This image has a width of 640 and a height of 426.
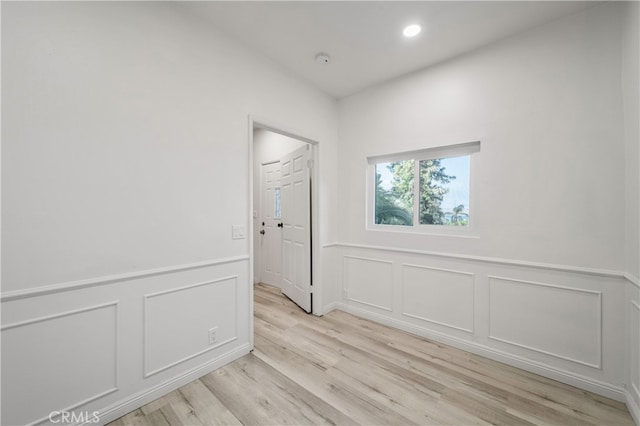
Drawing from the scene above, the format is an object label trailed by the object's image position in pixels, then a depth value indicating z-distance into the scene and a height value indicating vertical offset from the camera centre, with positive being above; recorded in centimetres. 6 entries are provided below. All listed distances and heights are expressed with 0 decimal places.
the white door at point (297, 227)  325 -19
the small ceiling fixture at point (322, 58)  245 +153
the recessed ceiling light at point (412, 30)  208 +152
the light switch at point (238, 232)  223 -17
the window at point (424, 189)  254 +27
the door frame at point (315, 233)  313 -25
